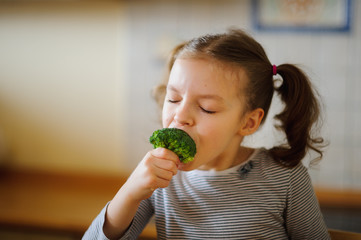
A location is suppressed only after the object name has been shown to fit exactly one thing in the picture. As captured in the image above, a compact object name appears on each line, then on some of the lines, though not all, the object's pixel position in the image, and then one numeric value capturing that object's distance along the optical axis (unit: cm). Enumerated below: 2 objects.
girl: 80
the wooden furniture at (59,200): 175
